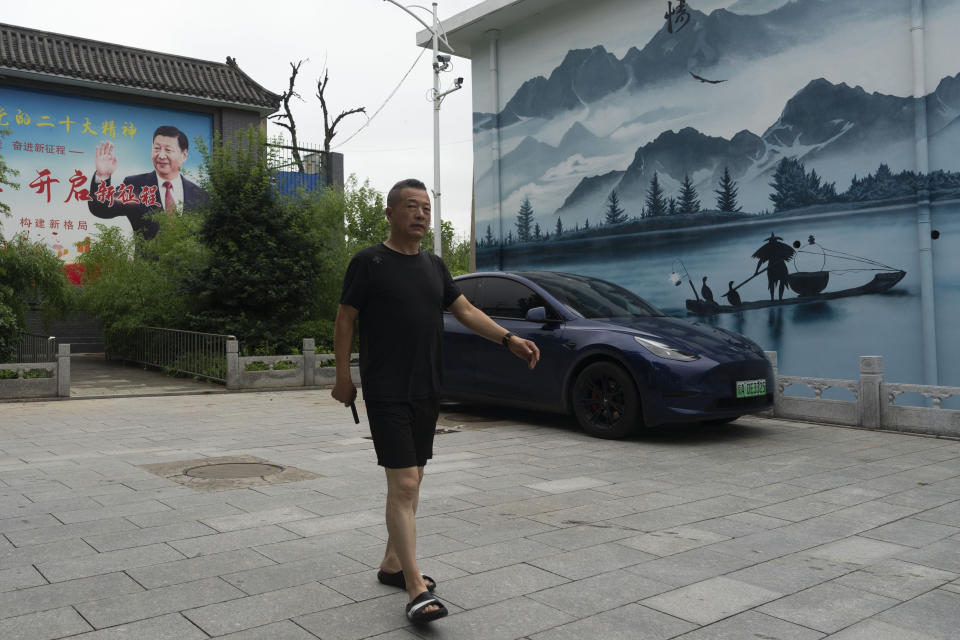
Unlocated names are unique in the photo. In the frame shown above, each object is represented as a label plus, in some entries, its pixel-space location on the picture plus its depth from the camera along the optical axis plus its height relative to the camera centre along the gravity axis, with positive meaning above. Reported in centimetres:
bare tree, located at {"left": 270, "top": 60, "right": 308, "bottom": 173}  3397 +1024
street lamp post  1636 +538
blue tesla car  662 -24
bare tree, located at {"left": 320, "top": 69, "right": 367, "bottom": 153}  3459 +1016
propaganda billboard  1808 +448
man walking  301 -3
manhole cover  554 -93
